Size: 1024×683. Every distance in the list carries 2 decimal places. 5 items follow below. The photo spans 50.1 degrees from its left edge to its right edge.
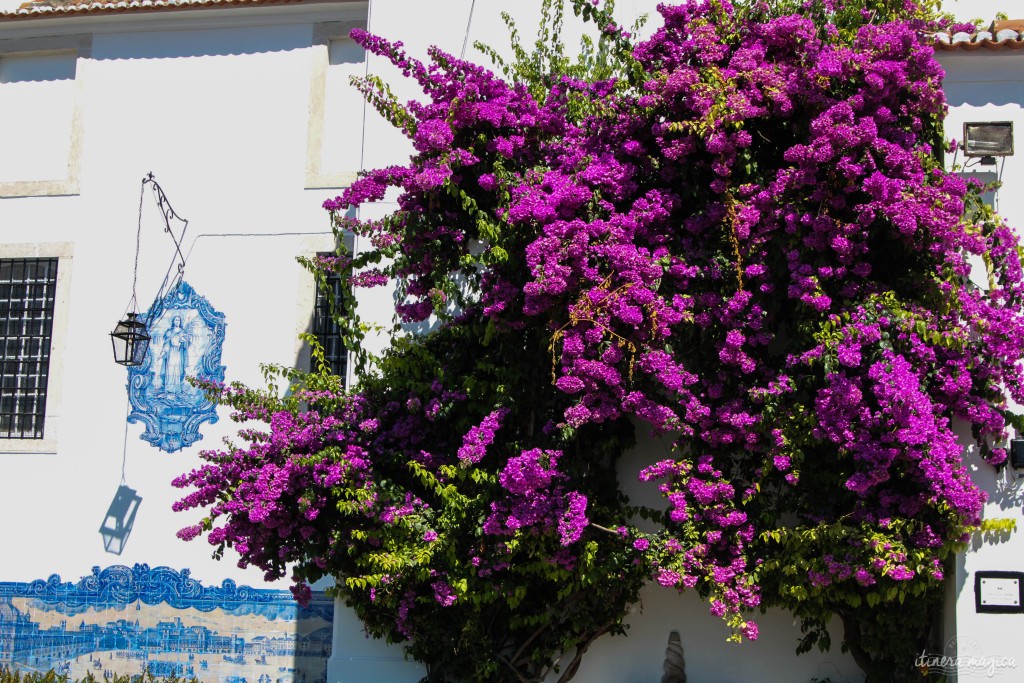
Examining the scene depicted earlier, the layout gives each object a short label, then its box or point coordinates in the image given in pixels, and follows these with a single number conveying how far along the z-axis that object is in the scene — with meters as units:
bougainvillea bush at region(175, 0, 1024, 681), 6.61
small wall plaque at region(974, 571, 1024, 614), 6.76
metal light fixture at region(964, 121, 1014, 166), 7.07
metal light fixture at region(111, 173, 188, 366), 9.58
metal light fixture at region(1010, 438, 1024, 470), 6.83
